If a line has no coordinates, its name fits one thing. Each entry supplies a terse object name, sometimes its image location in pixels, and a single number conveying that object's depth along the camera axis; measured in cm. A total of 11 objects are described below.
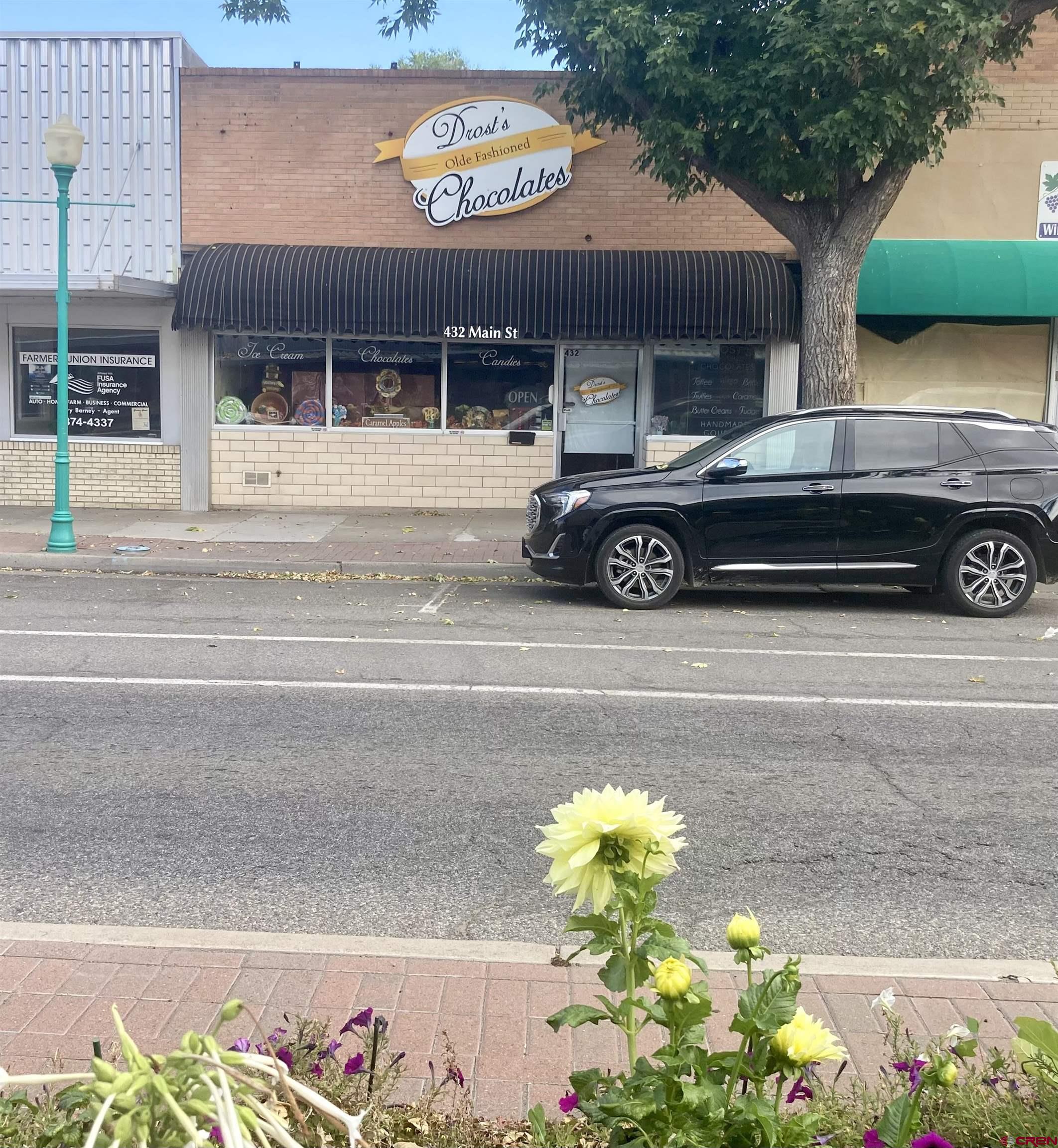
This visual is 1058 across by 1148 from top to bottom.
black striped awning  1579
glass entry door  1691
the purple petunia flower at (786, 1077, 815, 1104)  212
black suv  1076
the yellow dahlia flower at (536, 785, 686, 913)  188
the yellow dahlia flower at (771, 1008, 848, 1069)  188
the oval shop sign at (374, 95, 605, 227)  1658
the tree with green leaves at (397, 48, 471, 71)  4828
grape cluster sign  1644
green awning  1564
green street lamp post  1271
